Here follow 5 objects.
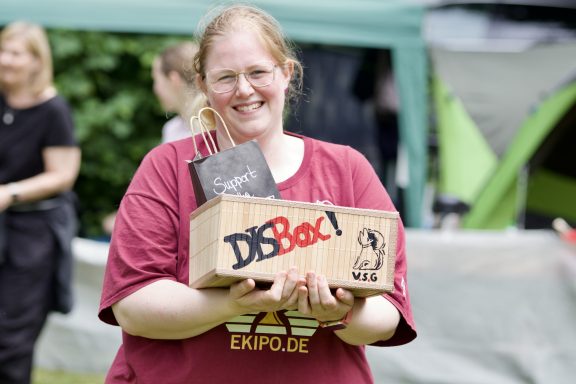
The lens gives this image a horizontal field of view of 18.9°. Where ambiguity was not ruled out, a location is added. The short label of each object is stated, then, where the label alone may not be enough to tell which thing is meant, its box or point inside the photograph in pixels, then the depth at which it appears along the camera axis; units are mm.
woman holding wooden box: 3422
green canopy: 10477
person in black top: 7176
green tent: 11081
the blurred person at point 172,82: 6904
